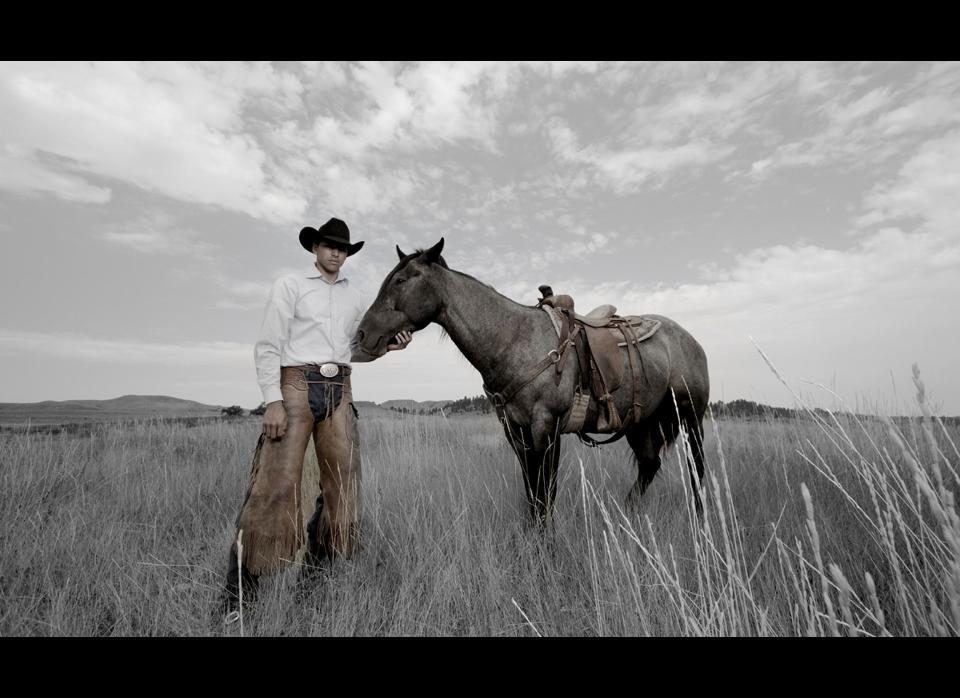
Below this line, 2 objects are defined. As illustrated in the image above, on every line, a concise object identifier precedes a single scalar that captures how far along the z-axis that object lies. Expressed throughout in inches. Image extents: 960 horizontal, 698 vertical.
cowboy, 115.1
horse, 131.2
